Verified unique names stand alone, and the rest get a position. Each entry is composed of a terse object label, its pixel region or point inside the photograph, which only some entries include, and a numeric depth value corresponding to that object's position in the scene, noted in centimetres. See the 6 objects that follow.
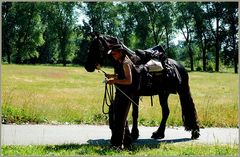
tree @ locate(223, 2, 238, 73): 6762
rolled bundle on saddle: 952
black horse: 981
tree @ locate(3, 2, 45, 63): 7231
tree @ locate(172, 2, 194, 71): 7736
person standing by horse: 857
